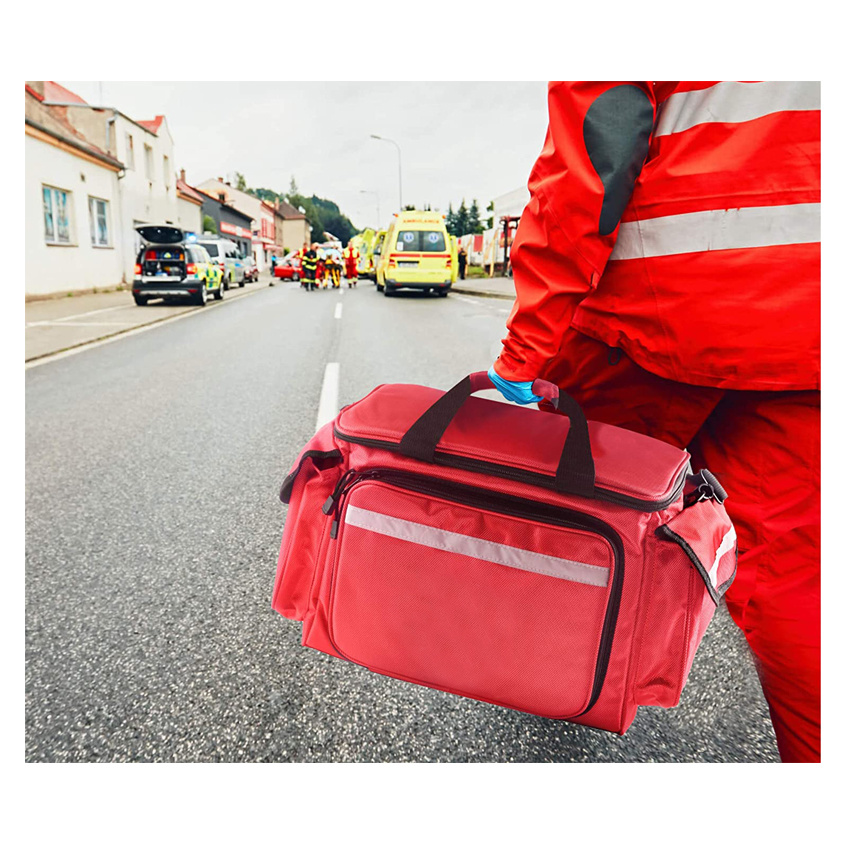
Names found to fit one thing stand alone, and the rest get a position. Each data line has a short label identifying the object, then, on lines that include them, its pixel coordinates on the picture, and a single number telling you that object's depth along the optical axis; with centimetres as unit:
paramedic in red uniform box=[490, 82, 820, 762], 107
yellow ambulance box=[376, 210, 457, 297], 1855
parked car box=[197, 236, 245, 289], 2314
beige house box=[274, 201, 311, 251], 9556
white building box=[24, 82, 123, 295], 1758
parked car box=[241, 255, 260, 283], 2884
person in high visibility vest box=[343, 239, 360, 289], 2927
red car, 3622
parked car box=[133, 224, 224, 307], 1545
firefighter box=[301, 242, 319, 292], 2348
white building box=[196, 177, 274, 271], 6638
